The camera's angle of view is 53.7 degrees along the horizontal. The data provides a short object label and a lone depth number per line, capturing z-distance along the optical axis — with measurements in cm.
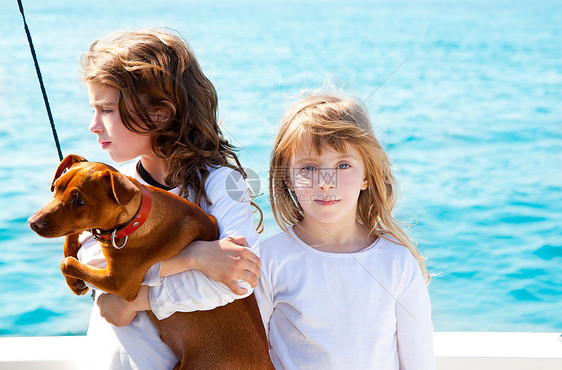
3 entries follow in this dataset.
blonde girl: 145
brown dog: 108
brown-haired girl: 123
